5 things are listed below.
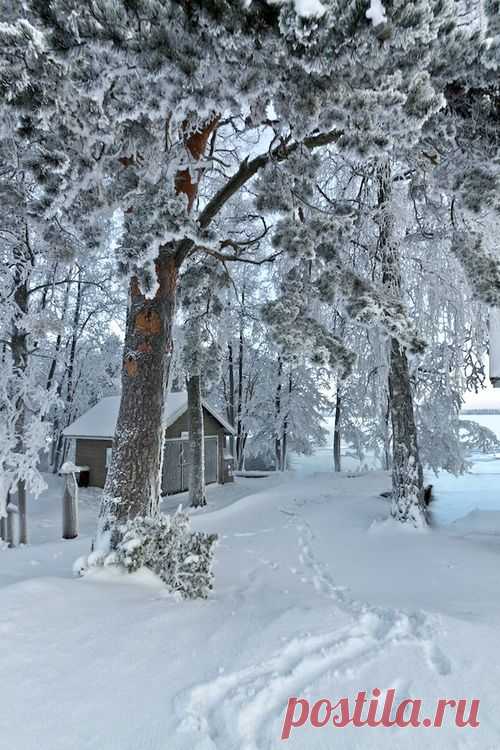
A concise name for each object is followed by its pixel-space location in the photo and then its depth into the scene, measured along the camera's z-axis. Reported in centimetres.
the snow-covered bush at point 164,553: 404
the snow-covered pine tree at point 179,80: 278
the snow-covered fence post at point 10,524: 872
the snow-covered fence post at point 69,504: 833
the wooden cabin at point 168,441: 1644
